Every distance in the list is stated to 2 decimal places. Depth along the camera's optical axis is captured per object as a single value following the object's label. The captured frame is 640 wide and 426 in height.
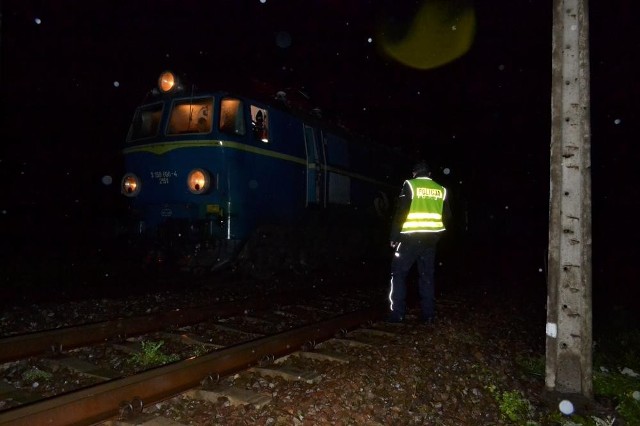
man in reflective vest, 6.25
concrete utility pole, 3.91
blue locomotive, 8.34
